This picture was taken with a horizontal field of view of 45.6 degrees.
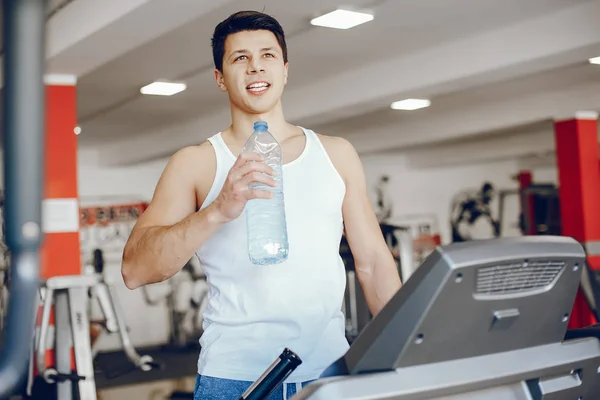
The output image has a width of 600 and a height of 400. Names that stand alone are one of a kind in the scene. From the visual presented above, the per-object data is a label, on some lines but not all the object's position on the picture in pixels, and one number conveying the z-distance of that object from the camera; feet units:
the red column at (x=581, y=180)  22.08
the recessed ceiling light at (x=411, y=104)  21.99
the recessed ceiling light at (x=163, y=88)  18.74
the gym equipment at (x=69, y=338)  12.33
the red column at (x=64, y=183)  14.14
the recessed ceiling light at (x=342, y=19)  13.30
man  3.80
